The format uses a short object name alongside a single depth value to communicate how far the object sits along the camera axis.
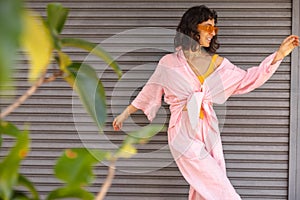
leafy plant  1.17
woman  4.65
